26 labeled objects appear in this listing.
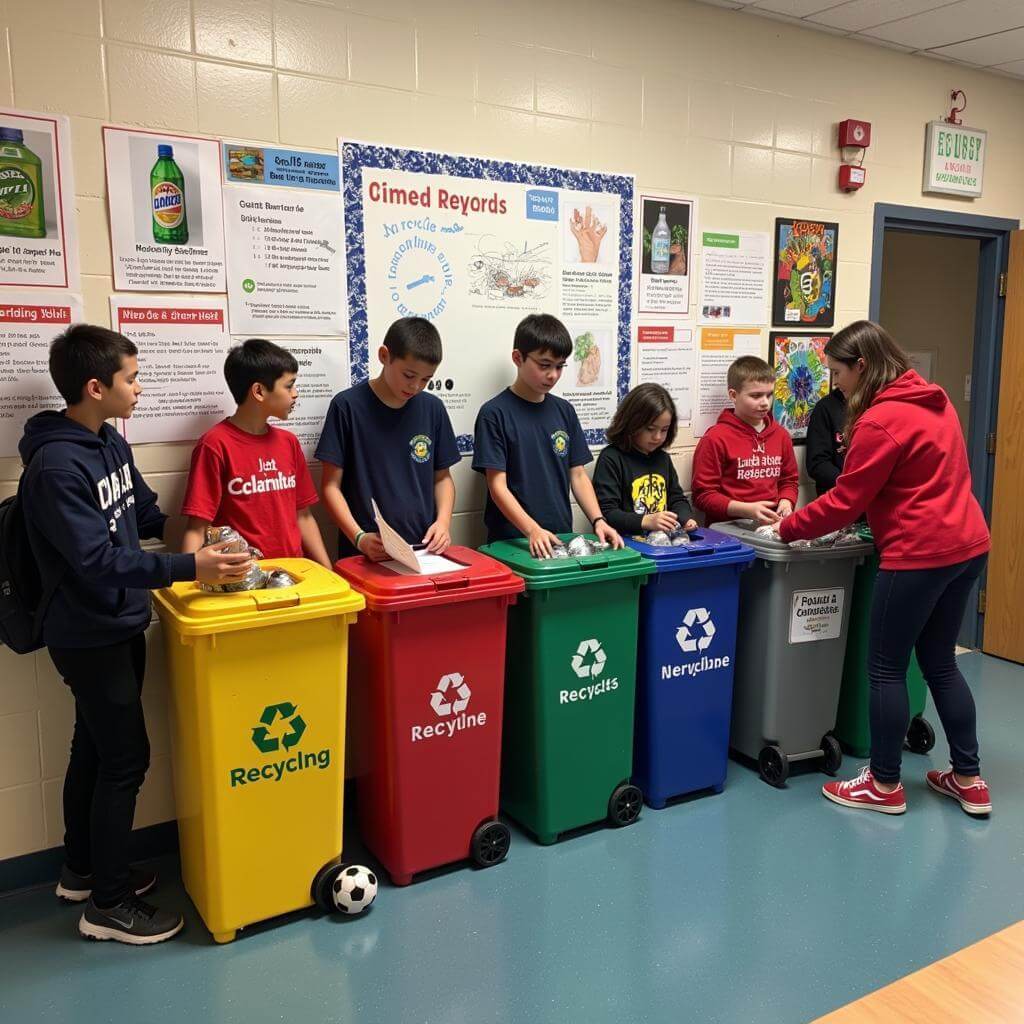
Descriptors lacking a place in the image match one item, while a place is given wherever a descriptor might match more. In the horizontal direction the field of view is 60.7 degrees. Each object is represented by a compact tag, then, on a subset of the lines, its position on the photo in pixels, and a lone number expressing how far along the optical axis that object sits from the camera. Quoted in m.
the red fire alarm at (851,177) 3.96
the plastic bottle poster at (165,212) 2.51
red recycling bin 2.48
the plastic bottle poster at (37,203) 2.36
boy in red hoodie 3.58
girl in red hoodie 2.81
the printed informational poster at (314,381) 2.86
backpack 2.17
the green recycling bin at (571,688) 2.73
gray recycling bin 3.17
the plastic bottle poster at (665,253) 3.49
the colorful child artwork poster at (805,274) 3.88
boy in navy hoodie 2.08
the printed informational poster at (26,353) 2.41
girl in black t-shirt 3.23
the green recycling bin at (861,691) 3.40
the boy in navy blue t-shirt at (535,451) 2.99
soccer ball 2.42
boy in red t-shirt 2.57
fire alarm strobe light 3.89
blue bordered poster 2.94
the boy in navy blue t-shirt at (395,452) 2.70
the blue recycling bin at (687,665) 2.97
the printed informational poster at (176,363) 2.59
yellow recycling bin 2.22
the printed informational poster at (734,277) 3.69
